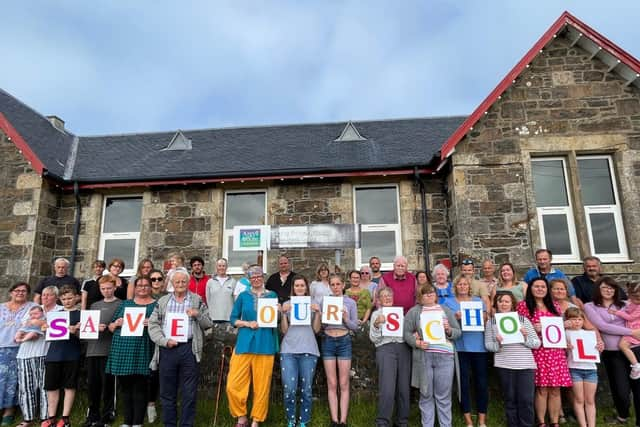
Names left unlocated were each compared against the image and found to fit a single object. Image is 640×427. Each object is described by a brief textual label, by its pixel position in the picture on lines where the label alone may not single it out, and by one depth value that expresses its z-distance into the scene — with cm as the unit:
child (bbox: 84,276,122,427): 520
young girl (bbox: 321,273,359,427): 503
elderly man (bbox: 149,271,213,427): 489
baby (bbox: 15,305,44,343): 553
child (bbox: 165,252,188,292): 619
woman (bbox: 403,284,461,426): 488
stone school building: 817
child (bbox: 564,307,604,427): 481
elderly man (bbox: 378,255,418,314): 582
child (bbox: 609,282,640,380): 504
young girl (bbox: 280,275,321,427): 502
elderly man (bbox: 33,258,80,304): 648
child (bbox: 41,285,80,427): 529
